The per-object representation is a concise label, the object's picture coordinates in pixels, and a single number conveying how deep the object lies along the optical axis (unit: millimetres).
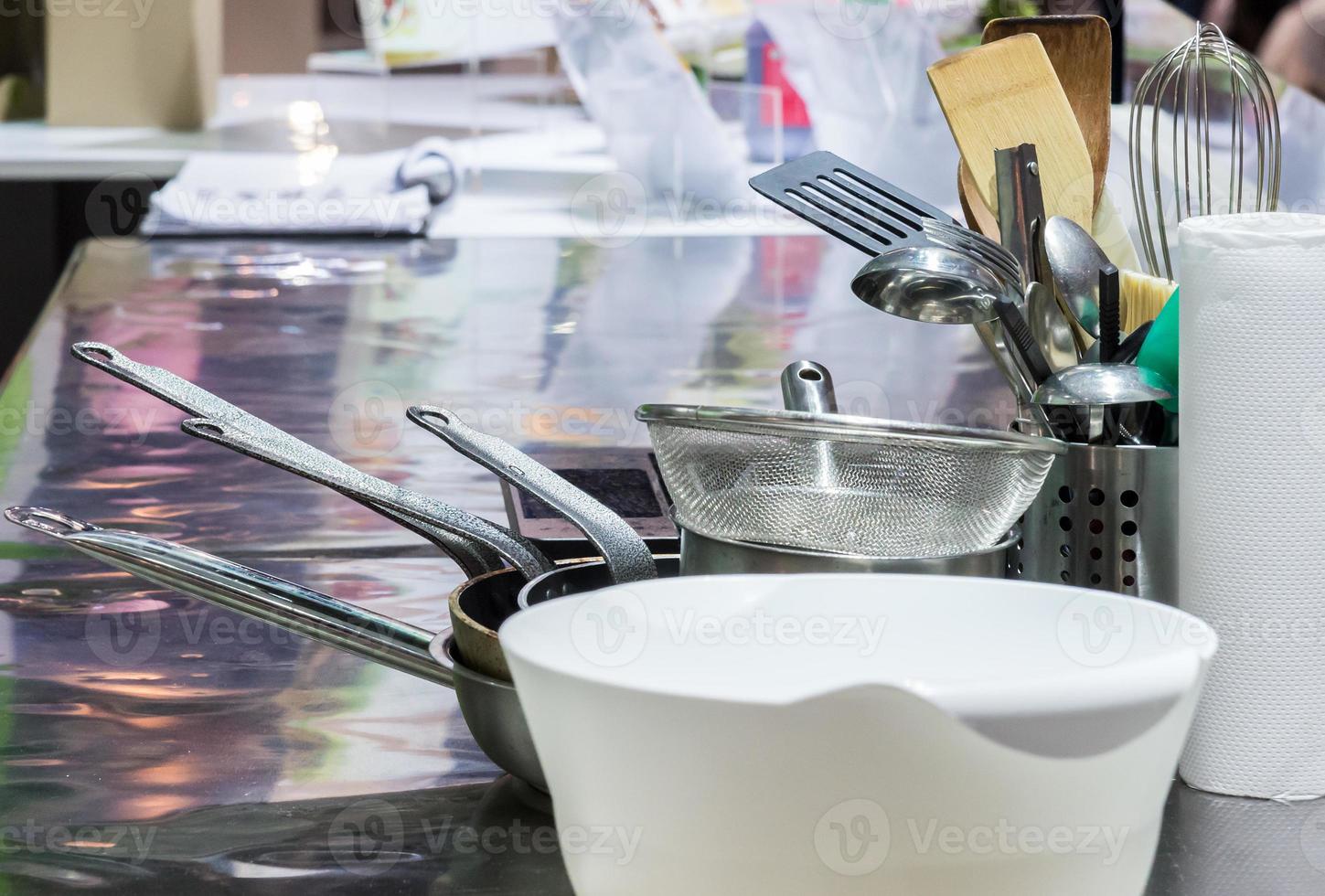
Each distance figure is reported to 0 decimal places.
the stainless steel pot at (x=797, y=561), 1437
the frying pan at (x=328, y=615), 1457
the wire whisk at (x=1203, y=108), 1692
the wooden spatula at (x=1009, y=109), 1645
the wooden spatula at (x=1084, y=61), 1679
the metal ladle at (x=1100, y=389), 1490
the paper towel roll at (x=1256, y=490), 1435
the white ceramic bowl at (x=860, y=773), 1270
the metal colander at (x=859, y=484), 1454
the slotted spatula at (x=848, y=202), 1583
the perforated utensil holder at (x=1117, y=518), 1502
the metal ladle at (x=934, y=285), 1528
